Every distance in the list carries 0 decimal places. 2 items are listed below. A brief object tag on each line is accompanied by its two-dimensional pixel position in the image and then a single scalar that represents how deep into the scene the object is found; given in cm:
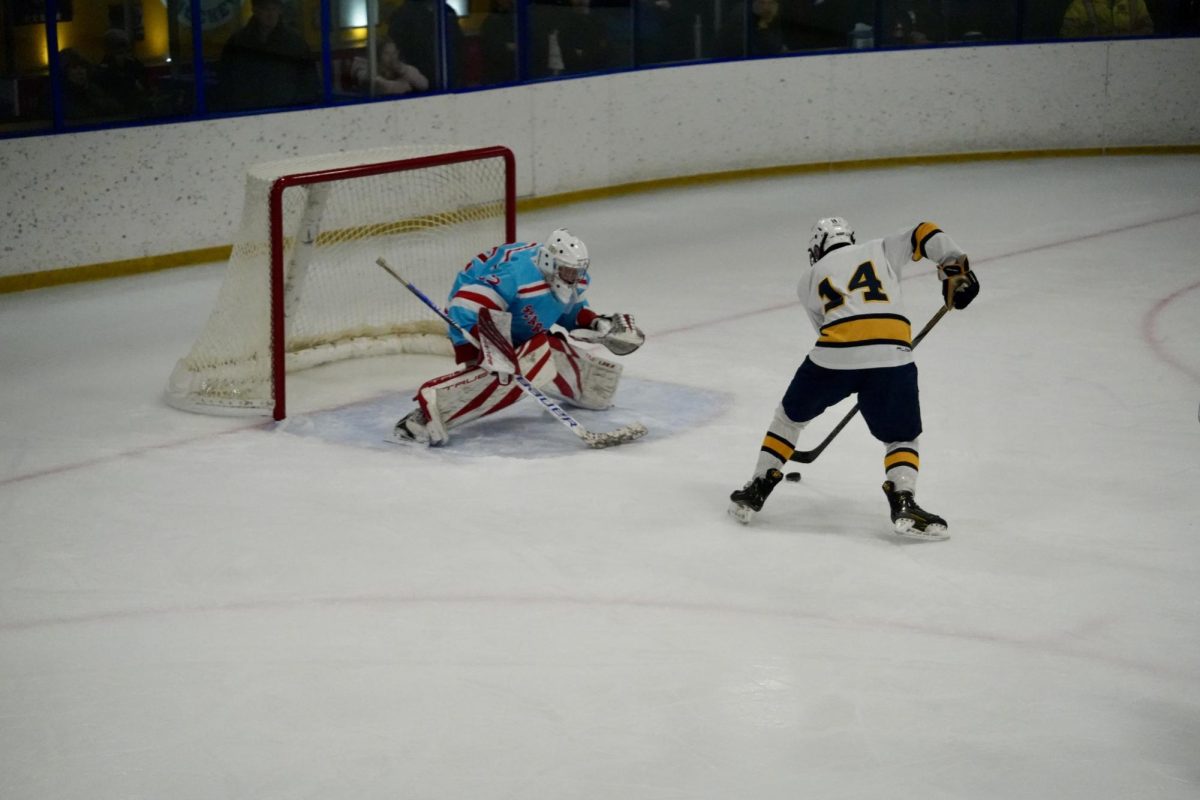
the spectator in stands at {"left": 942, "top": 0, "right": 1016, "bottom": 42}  2097
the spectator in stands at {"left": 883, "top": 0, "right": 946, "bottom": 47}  2080
